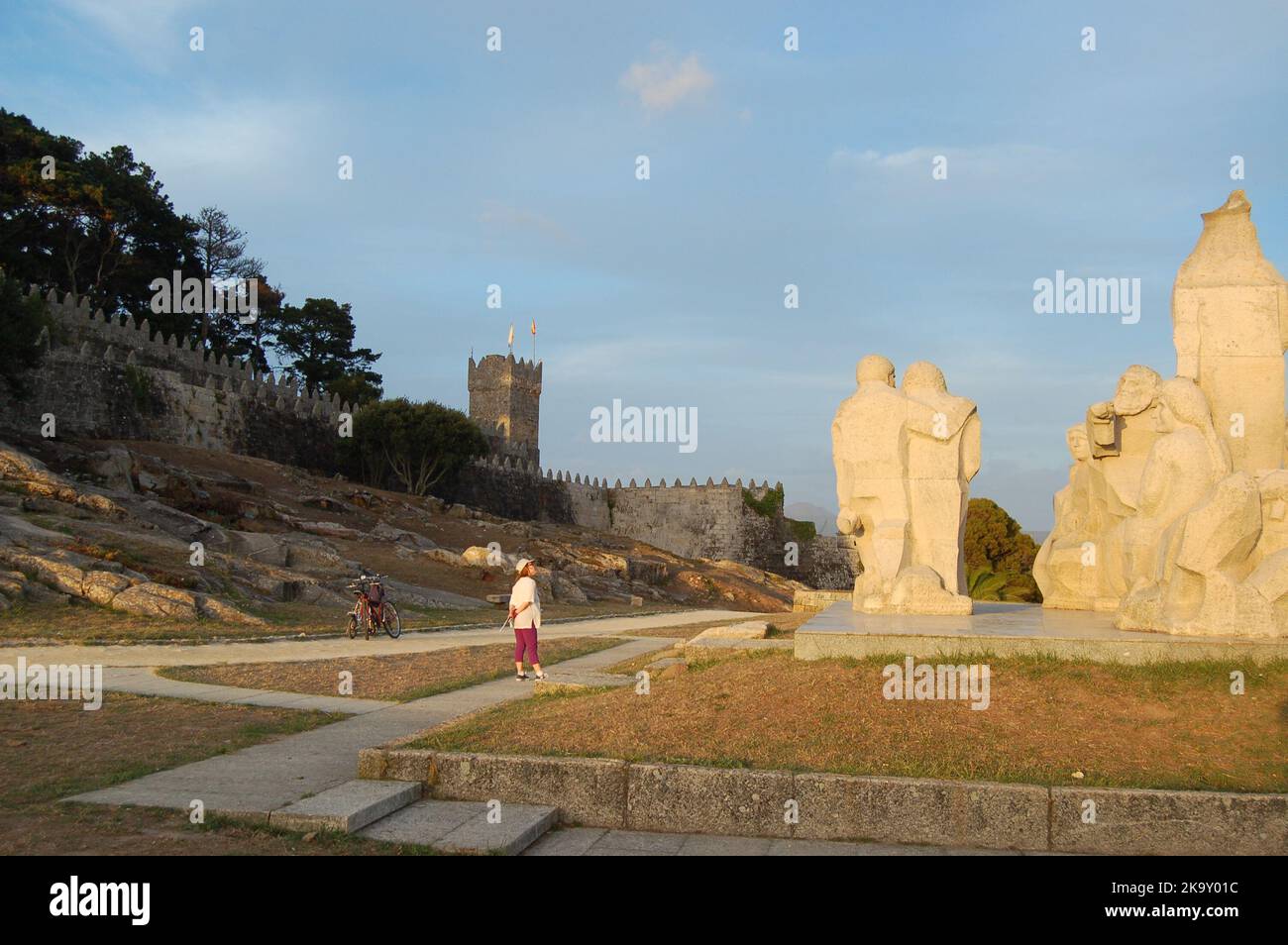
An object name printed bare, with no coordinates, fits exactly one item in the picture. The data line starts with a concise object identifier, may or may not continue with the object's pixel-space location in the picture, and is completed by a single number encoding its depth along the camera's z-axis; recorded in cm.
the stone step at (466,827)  478
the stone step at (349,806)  486
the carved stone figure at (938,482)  931
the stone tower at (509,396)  6975
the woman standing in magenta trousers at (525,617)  986
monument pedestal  665
